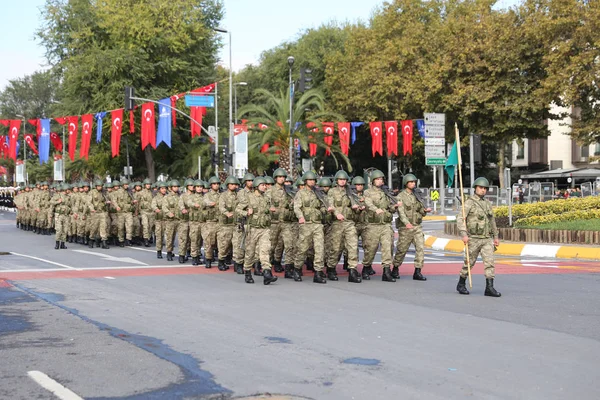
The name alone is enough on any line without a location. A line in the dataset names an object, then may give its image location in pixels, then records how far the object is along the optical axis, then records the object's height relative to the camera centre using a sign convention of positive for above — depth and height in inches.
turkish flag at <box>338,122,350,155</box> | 1866.4 +169.6
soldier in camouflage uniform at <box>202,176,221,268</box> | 733.3 -10.5
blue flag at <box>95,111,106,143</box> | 1773.6 +182.5
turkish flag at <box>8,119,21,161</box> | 1806.1 +158.8
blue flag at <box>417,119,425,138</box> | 1954.7 +187.0
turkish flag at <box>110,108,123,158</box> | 1795.0 +163.9
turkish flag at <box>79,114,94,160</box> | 1782.7 +163.4
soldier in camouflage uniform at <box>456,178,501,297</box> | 515.2 -12.1
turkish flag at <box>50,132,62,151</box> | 2001.0 +165.6
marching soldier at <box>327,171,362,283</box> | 607.5 -11.9
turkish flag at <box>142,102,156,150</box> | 1712.6 +172.4
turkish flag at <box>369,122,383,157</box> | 1902.4 +166.9
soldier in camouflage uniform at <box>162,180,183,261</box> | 818.2 -4.2
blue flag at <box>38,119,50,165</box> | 1777.8 +154.6
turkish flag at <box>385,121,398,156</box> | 1893.5 +161.5
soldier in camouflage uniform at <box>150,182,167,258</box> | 847.7 -7.3
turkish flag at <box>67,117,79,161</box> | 1778.1 +163.4
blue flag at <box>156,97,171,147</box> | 1652.3 +166.8
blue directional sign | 1482.7 +186.5
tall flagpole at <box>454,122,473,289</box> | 524.1 -23.3
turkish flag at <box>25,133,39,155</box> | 2131.9 +174.6
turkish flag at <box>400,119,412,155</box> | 1953.7 +171.2
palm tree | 1659.7 +156.3
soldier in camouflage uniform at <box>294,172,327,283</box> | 605.9 -8.3
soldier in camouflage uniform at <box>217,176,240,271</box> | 691.4 -5.4
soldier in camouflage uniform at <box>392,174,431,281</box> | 615.5 -9.5
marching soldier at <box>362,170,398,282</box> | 617.3 -6.6
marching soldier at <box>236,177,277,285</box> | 605.6 -9.5
